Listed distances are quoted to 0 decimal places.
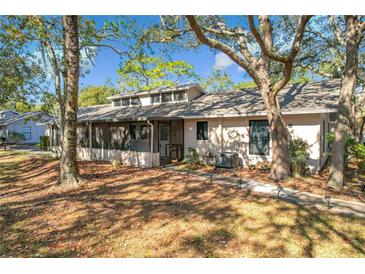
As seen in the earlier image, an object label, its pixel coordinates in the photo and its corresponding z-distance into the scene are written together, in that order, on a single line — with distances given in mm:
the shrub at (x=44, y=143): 23625
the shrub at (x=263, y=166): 10545
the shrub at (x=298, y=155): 9125
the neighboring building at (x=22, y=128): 33875
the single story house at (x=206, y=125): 10172
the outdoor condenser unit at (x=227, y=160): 11289
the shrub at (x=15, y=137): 29856
